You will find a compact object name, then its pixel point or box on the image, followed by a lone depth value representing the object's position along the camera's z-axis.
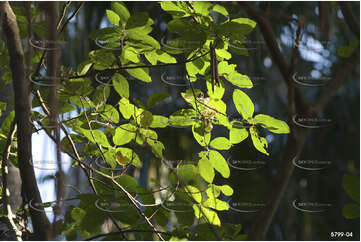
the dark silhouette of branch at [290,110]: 3.96
